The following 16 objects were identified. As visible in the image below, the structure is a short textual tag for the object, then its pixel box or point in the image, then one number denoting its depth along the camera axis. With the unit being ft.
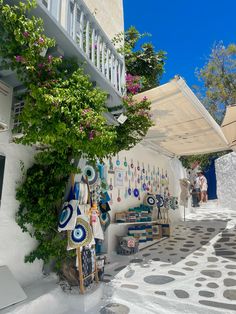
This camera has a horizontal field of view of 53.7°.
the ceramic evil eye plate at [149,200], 27.53
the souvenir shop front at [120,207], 12.21
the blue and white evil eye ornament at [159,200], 29.81
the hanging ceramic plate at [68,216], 11.58
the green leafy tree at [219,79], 68.49
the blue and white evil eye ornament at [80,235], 11.80
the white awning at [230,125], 20.96
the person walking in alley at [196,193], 53.26
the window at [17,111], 11.69
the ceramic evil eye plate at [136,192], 26.13
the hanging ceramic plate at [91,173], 17.31
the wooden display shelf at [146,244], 22.53
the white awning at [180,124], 16.58
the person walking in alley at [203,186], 54.27
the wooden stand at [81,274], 11.62
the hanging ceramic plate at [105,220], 19.34
